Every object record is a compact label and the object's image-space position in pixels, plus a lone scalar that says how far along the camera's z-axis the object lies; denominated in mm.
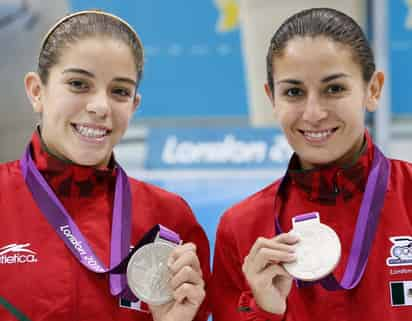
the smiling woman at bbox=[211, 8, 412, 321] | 4461
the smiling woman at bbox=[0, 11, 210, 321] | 4555
